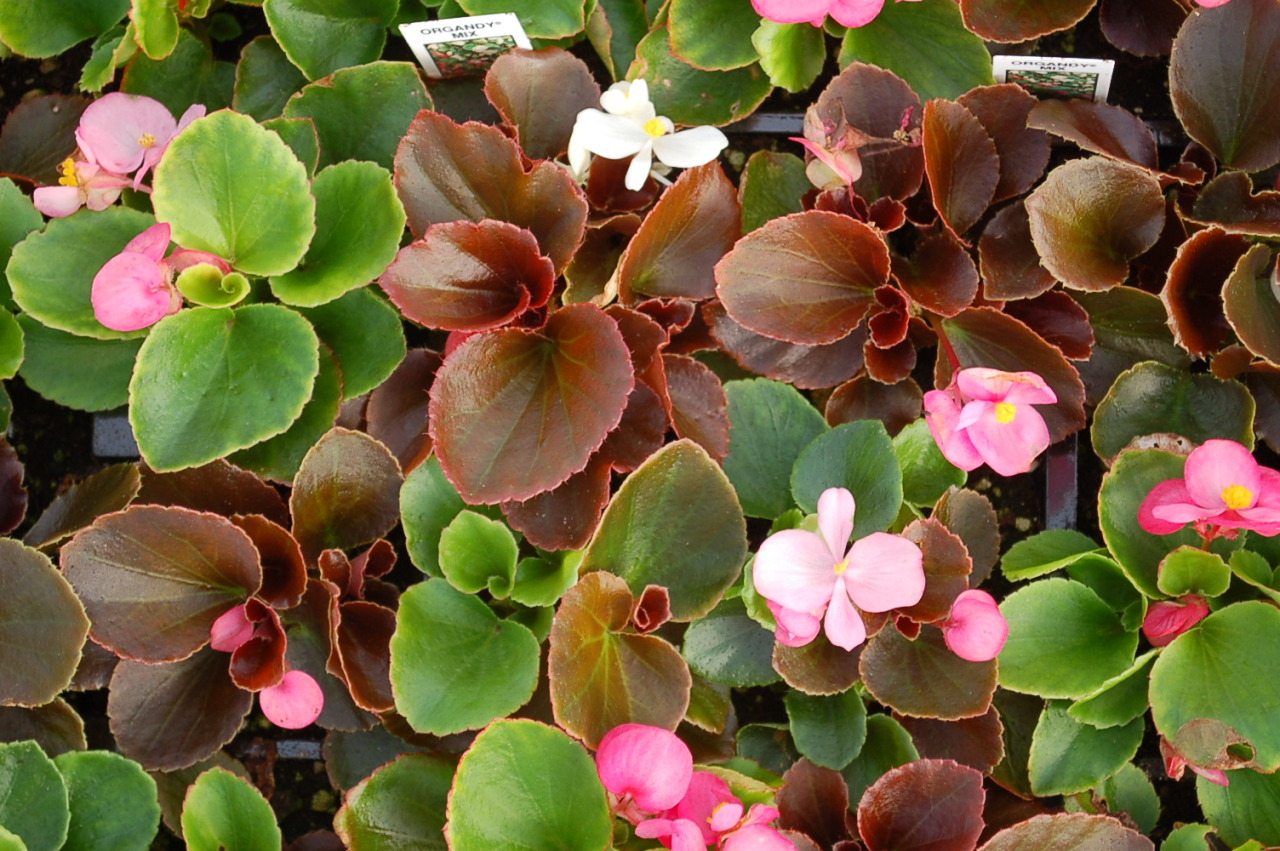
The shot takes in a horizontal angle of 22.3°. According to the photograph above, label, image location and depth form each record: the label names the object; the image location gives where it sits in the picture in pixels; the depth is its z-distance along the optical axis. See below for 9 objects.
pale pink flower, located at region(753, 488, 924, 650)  0.66
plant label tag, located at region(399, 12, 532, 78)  0.71
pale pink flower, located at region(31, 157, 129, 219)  0.70
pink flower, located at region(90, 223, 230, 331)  0.67
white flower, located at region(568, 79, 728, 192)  0.69
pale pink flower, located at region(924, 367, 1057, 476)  0.66
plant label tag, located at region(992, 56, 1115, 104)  0.71
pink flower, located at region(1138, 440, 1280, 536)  0.66
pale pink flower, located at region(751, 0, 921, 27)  0.68
